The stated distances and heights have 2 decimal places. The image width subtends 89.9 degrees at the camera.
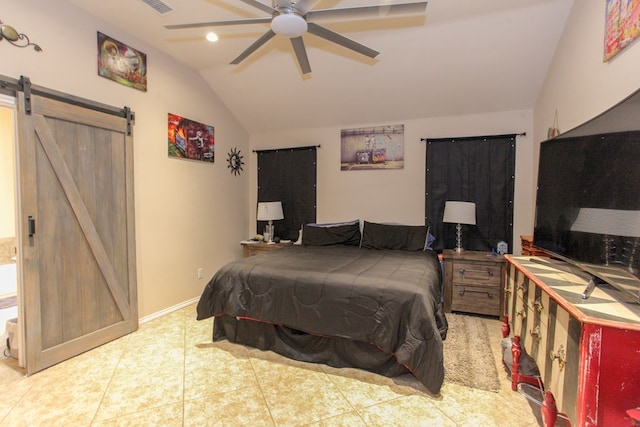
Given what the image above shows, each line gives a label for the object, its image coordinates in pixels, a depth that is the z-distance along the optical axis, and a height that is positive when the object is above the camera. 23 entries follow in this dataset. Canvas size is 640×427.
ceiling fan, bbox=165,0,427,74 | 1.78 +1.07
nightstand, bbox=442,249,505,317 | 3.30 -0.83
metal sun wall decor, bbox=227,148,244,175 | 4.44 +0.52
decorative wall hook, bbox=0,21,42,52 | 2.14 +1.07
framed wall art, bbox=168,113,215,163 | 3.47 +0.67
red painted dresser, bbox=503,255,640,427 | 1.09 -0.54
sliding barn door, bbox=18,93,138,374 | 2.25 -0.27
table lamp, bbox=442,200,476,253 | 3.53 -0.11
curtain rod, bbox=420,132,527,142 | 3.61 +0.77
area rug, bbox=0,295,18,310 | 3.66 -1.29
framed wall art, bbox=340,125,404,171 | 4.12 +0.70
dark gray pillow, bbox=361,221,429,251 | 3.61 -0.40
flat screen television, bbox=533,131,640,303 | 1.24 +0.00
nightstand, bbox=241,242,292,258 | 4.30 -0.66
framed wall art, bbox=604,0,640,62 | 1.58 +0.96
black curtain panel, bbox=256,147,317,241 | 4.53 +0.22
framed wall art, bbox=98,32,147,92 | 2.76 +1.21
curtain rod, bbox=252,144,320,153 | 4.50 +0.73
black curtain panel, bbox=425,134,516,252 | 3.66 +0.22
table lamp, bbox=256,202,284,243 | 4.34 -0.18
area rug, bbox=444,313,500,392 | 2.17 -1.19
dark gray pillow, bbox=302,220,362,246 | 3.96 -0.43
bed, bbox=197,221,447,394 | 2.05 -0.79
